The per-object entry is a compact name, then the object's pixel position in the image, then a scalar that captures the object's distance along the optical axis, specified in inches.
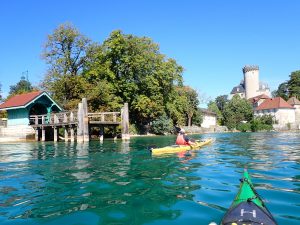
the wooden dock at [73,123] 881.0
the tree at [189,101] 2009.3
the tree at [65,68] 1223.5
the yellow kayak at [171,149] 526.6
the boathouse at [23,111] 1010.3
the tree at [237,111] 2434.4
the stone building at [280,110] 2641.3
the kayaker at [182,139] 568.0
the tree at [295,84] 3085.4
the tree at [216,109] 2866.0
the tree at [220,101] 3237.2
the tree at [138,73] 1412.5
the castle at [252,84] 3401.1
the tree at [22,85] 2278.4
